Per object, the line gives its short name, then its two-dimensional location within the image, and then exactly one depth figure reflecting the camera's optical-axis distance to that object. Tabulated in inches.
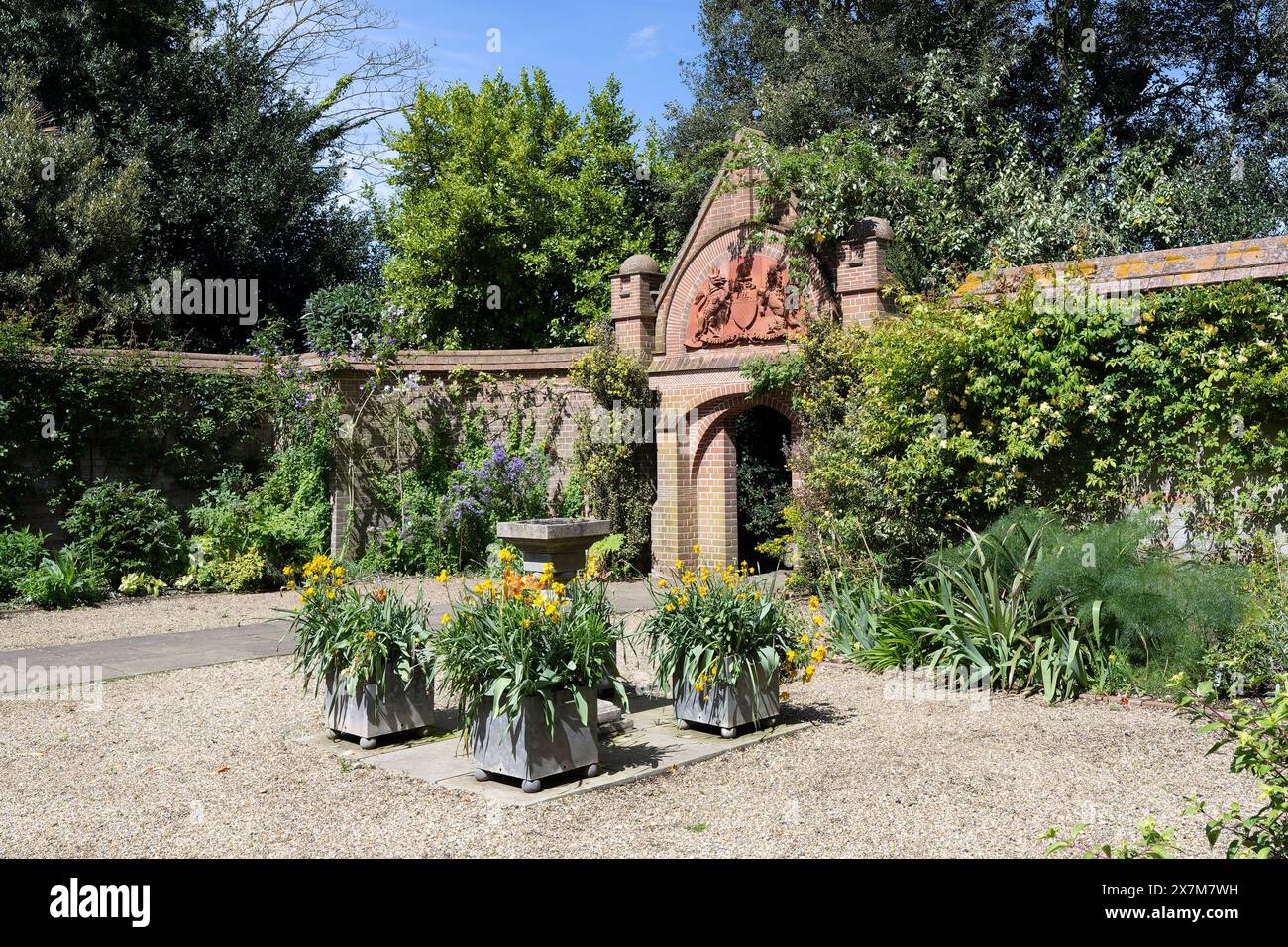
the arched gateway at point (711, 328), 488.1
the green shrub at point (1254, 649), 240.2
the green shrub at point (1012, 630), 268.4
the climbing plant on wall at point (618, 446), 533.6
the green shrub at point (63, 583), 437.7
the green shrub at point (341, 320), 553.3
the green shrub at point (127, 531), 472.7
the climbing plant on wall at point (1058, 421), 306.5
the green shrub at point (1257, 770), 103.4
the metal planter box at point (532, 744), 195.1
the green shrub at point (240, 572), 496.7
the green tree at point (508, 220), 707.4
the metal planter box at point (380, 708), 230.5
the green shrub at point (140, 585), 470.1
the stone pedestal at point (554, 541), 283.6
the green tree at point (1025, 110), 566.3
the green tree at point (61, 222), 602.9
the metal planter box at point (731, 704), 232.4
